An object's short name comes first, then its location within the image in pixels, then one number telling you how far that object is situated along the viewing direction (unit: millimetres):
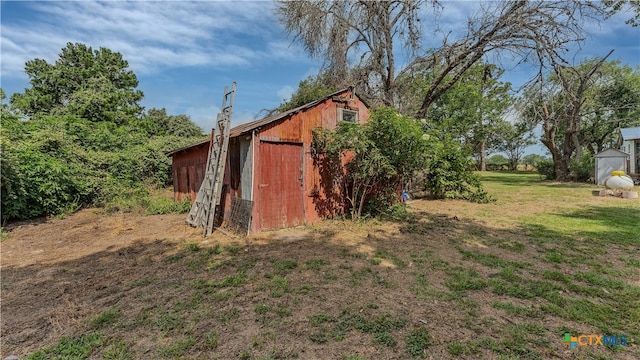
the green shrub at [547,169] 18969
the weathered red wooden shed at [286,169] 6410
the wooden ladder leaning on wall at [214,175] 6496
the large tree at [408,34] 8172
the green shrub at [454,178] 10625
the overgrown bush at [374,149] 6574
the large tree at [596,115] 16709
